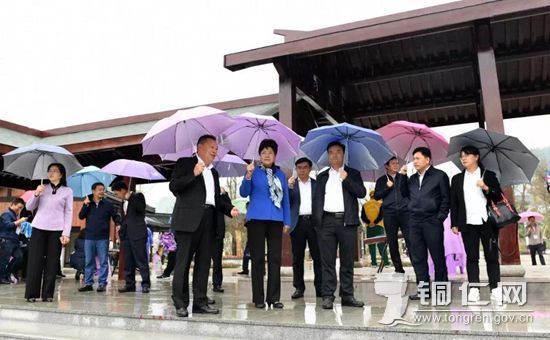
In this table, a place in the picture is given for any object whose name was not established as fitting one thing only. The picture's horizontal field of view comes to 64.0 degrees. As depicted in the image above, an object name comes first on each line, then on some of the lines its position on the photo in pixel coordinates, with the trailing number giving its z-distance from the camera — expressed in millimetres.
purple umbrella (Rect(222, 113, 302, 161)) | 5109
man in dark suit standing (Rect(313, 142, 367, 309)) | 4785
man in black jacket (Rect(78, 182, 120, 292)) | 7023
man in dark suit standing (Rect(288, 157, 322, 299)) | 5684
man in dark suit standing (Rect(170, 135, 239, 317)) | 4254
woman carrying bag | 4680
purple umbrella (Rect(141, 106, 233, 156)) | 4531
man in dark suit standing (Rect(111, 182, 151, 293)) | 6891
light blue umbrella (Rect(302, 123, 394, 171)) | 4965
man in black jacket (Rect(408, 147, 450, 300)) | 4953
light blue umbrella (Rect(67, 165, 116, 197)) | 8078
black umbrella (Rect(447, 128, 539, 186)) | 4844
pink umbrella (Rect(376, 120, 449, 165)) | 5688
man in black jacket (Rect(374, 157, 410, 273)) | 5625
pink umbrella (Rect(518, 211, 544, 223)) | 14230
